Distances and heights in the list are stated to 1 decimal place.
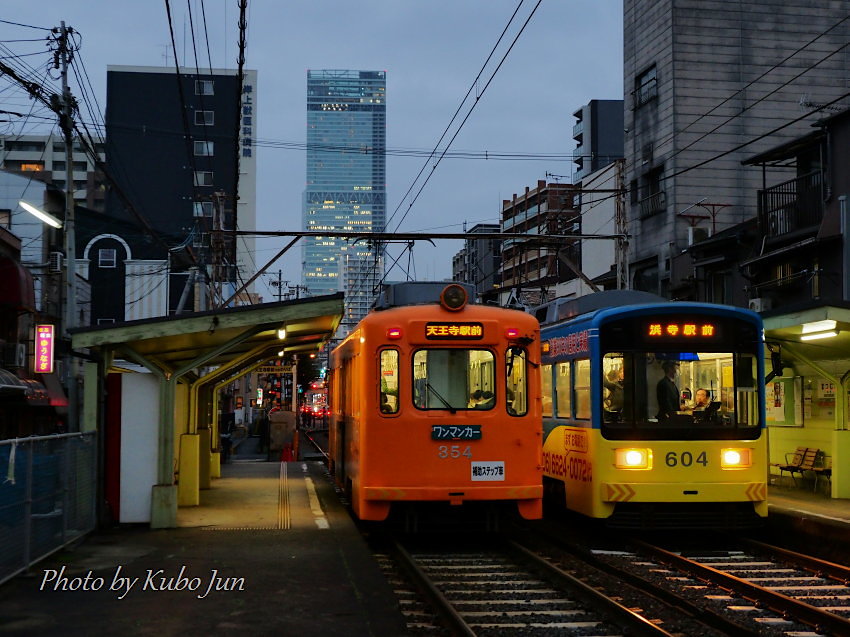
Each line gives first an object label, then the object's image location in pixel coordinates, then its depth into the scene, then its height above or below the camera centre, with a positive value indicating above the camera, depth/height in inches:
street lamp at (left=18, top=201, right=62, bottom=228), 744.2 +141.4
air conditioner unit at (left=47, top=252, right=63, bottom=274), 1321.4 +181.5
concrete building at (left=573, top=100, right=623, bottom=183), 2970.0 +785.8
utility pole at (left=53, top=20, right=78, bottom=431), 779.8 +155.8
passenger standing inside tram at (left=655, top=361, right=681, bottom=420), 492.1 +3.8
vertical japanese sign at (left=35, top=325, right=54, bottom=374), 1025.5 +52.9
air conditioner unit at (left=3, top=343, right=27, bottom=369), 1085.8 +50.3
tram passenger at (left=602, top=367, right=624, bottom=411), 492.7 +5.3
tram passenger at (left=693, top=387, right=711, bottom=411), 495.5 +0.4
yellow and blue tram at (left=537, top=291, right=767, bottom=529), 485.9 -8.6
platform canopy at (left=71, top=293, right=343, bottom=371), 493.4 +36.2
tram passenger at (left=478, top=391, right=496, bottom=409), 479.2 +0.2
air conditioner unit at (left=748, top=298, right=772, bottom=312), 954.7 +89.2
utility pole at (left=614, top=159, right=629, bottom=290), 971.3 +154.4
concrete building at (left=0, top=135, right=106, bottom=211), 3414.4 +874.0
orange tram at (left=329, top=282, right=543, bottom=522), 470.6 -5.1
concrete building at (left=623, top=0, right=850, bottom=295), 1306.6 +392.9
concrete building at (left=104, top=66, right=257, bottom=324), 2748.5 +709.2
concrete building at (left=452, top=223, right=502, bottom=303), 3520.9 +511.4
